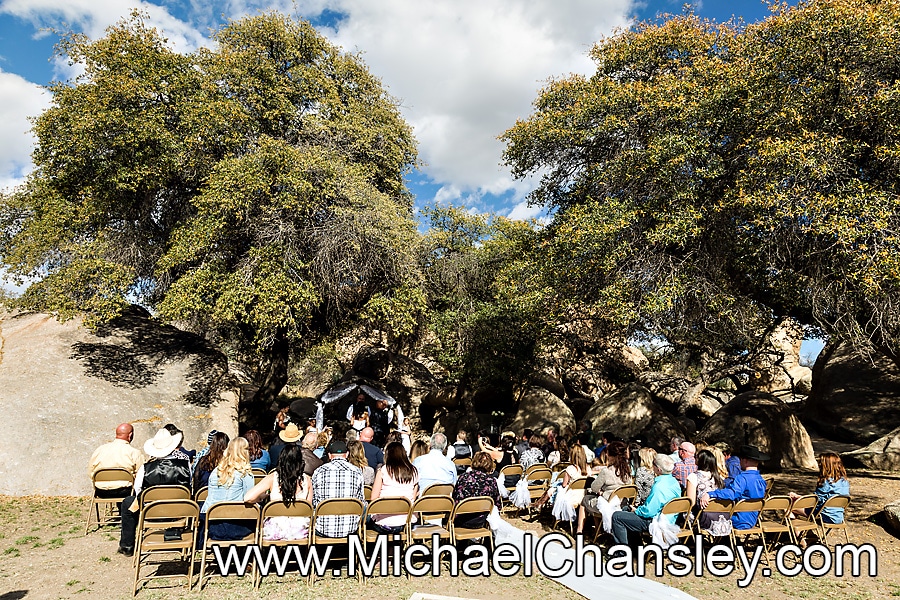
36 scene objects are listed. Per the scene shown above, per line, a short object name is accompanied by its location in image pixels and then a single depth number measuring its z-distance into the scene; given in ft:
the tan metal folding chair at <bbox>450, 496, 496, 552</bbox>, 19.85
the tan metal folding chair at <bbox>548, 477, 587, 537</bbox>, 23.90
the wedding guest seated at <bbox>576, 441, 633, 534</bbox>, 22.00
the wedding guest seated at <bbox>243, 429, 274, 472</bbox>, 24.64
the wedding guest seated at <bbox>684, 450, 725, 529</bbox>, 21.54
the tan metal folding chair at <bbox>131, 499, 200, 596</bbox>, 16.70
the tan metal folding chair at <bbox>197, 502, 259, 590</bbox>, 17.08
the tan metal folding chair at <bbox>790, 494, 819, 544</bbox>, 21.66
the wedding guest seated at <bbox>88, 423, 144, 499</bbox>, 23.71
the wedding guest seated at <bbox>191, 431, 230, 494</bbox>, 20.65
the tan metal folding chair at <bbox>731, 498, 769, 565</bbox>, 20.68
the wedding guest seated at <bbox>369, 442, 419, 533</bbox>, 20.34
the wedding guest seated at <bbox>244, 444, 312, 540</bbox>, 18.04
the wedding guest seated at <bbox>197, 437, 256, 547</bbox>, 17.97
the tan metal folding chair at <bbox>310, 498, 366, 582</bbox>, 17.88
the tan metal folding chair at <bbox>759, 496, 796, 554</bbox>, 21.13
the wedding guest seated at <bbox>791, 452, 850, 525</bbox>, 22.90
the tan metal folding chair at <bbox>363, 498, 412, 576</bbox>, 18.67
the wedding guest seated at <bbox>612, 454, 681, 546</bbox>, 20.29
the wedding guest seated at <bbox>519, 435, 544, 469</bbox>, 31.71
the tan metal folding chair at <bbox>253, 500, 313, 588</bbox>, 17.50
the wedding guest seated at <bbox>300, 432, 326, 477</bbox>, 23.44
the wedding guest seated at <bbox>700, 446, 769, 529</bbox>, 21.48
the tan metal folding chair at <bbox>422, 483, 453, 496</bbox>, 20.69
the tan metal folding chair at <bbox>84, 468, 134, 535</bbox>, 23.31
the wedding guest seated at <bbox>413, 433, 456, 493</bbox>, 22.76
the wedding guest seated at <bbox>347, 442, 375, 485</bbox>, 22.04
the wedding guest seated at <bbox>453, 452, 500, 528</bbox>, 22.15
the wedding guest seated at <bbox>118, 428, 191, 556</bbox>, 20.20
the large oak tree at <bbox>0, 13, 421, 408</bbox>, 41.68
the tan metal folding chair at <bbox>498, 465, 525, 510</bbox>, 29.30
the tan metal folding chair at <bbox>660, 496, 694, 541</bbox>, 19.79
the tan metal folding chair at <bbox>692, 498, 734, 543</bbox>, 20.45
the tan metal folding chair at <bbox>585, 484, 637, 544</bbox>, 21.67
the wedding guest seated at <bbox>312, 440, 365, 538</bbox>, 19.56
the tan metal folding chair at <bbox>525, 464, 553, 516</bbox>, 27.99
